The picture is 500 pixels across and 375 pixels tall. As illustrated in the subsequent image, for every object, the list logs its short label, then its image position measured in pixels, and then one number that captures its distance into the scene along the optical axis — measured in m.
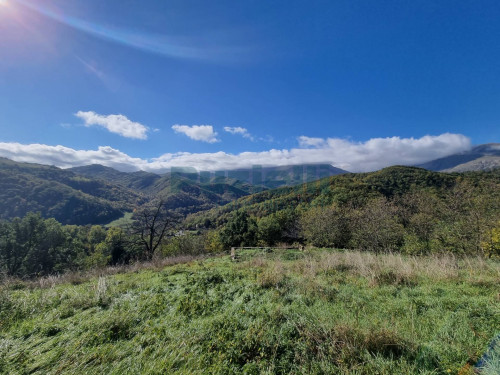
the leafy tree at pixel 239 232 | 31.30
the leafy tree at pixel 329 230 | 24.25
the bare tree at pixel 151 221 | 21.11
